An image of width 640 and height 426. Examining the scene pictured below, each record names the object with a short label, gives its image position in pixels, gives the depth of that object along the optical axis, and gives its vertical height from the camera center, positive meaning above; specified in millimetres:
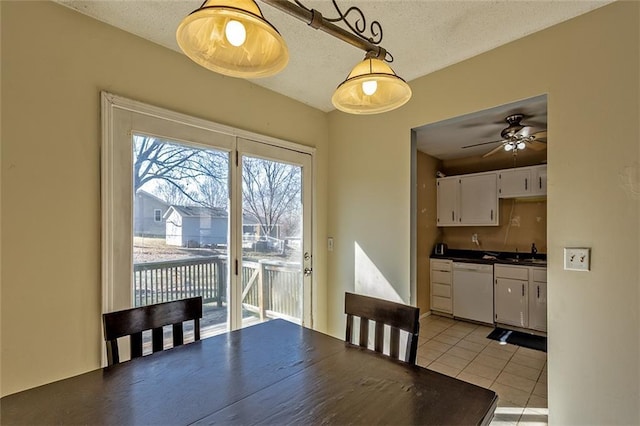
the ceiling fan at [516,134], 2797 +785
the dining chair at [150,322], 1332 -509
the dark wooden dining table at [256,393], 912 -611
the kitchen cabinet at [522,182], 3840 +416
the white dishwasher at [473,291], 4043 -1061
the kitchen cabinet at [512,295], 3766 -1031
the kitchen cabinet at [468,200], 4277 +203
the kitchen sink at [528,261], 3759 -601
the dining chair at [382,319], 1391 -523
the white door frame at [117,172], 1754 +258
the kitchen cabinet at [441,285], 4406 -1056
